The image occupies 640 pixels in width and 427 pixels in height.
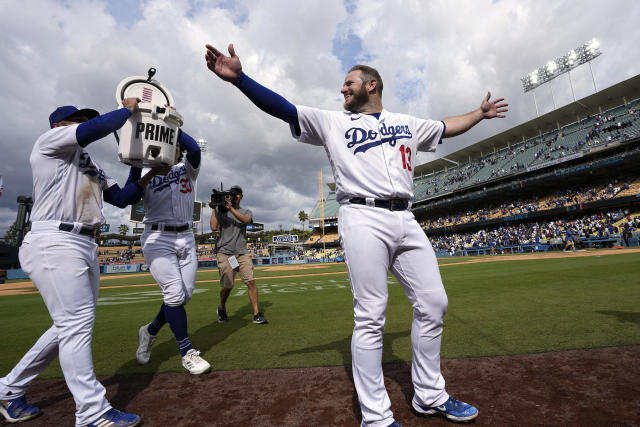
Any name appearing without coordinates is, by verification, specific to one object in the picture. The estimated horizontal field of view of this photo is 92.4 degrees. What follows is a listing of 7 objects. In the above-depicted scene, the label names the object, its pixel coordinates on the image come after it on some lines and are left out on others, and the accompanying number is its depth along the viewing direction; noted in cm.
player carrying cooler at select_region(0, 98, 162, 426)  197
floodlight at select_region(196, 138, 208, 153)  4156
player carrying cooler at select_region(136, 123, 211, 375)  308
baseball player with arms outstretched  183
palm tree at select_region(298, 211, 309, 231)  9956
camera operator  514
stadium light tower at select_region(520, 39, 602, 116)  3825
